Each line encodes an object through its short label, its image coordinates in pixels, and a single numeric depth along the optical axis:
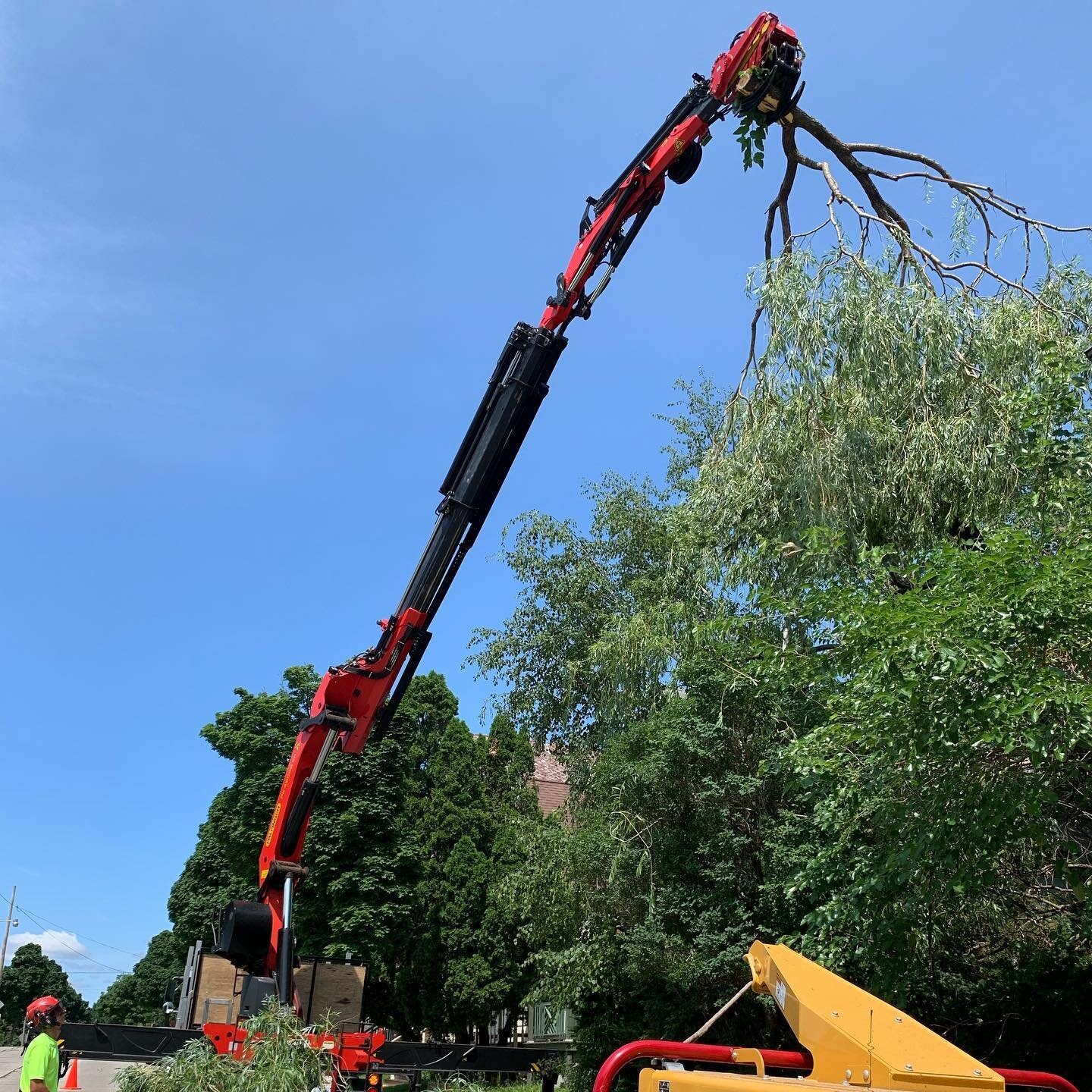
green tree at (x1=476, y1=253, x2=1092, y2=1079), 7.35
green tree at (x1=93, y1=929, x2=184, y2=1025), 64.94
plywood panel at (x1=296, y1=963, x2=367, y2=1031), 13.41
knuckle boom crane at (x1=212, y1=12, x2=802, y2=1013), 11.52
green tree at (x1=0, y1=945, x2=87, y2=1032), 70.31
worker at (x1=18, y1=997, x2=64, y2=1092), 5.39
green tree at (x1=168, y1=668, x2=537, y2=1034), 25.77
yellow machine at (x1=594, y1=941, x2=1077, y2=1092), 4.11
